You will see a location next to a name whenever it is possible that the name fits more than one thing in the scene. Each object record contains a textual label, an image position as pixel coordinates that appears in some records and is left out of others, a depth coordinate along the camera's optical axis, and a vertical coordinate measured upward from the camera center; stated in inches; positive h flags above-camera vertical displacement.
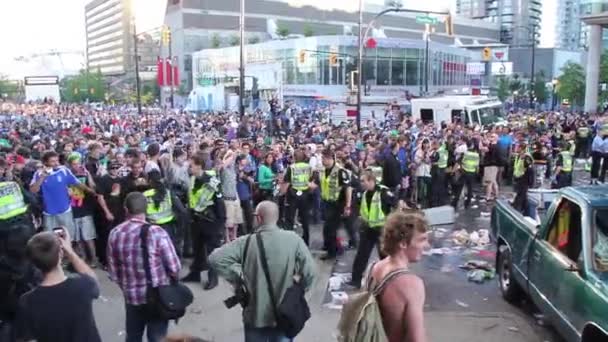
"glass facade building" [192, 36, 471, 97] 2335.1 +126.3
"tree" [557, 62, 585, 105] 2409.0 +32.3
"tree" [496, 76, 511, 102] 3027.1 +20.4
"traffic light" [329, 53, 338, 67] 1486.2 +84.3
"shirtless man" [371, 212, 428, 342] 116.0 -37.1
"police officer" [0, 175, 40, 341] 190.1 -55.9
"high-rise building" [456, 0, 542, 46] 6087.6 +883.9
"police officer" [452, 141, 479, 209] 523.8 -67.1
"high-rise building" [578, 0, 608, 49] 2584.4 +566.3
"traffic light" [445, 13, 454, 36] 999.0 +115.0
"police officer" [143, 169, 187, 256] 272.8 -51.6
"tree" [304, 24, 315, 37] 3422.2 +360.3
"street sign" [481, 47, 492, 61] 1995.1 +129.9
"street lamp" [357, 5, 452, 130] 902.4 +111.9
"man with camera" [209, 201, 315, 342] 159.6 -46.7
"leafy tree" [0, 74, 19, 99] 4255.4 +28.3
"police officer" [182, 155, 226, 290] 300.2 -61.2
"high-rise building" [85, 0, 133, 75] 5979.3 +628.0
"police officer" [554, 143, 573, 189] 537.0 -68.6
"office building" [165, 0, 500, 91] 3693.4 +469.5
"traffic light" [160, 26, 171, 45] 1325.0 +130.3
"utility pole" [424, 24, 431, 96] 2428.0 +56.2
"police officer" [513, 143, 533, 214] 470.0 -66.2
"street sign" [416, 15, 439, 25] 938.5 +115.4
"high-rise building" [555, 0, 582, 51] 7480.3 +851.1
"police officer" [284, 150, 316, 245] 370.9 -58.0
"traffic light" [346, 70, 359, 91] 1188.4 +23.6
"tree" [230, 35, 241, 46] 3653.3 +326.4
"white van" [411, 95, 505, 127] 997.2 -29.5
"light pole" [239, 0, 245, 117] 944.3 +53.5
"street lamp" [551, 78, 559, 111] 2555.4 -9.1
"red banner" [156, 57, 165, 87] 1700.2 +52.5
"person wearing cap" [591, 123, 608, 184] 660.7 -67.4
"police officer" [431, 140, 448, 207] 522.9 -69.4
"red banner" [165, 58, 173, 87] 1657.2 +59.5
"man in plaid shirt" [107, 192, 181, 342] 172.1 -48.5
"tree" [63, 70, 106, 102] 3703.2 +31.7
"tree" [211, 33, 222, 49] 3602.4 +310.8
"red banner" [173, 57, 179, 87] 1685.8 +46.5
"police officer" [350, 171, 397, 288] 290.0 -58.2
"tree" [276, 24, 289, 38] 3368.6 +346.5
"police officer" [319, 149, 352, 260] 351.6 -60.6
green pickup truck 185.2 -60.5
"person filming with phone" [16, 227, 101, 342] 131.3 -45.8
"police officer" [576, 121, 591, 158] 880.9 -69.4
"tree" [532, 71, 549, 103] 2964.8 +5.2
